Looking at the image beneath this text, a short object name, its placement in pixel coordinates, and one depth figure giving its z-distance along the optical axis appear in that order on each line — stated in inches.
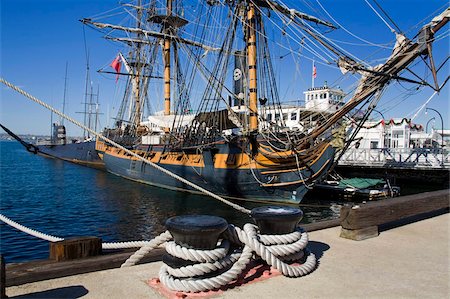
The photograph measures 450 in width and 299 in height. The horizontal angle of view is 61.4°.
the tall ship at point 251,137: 545.0
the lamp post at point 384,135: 1479.6
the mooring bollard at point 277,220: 164.9
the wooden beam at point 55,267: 144.3
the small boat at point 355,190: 890.3
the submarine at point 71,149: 2078.5
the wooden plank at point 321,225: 247.1
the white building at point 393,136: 1533.0
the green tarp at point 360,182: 903.7
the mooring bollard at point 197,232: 139.2
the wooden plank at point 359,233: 223.4
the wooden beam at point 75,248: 159.6
